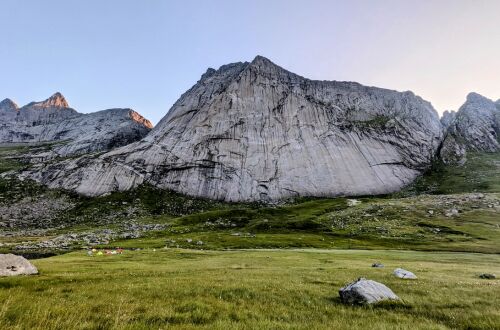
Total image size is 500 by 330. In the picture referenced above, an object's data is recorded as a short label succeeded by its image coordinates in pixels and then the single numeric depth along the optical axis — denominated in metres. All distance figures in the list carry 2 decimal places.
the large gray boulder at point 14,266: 25.64
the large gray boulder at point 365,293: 15.76
